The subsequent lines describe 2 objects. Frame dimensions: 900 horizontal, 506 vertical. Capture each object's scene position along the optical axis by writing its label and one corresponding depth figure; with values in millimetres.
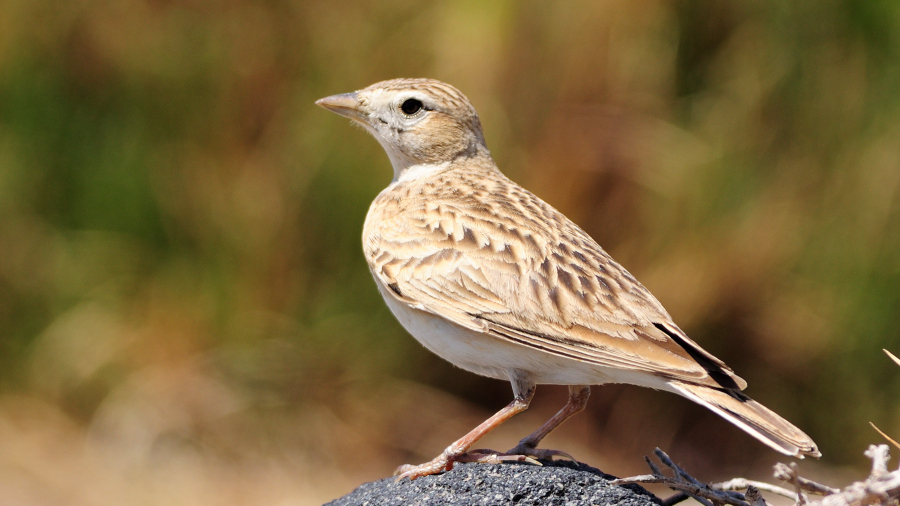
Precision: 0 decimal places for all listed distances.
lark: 6406
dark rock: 6500
